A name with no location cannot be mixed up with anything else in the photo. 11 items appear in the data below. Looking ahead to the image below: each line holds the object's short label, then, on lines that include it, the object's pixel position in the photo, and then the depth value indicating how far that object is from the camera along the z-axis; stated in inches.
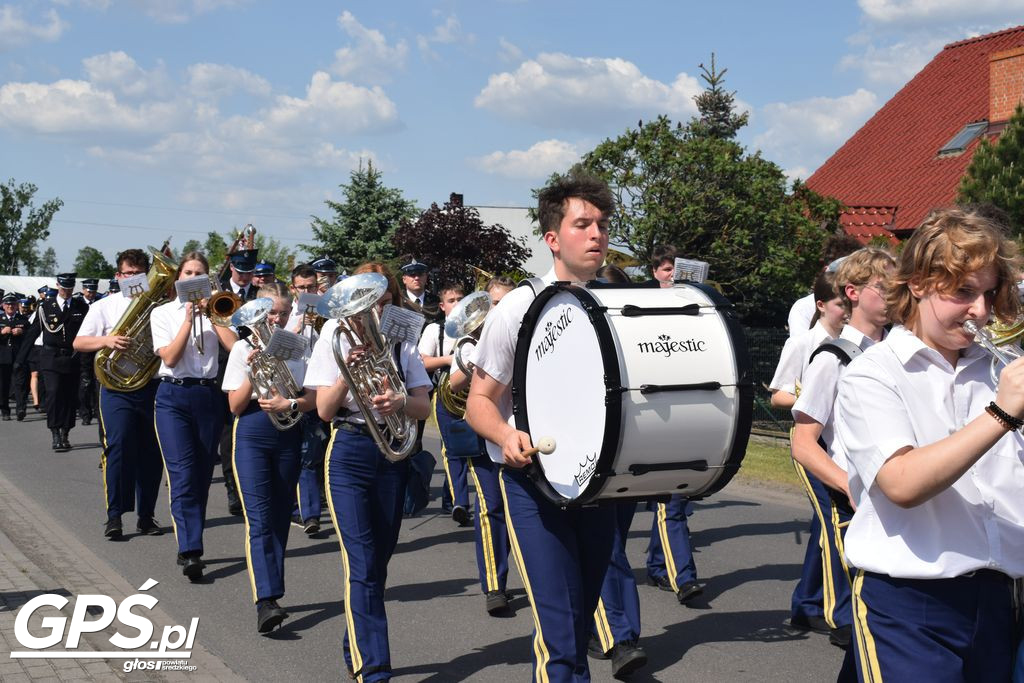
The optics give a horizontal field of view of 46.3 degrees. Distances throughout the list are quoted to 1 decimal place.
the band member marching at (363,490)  209.5
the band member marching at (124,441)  359.3
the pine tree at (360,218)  1656.0
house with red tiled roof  1036.6
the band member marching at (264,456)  258.2
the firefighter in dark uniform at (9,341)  788.0
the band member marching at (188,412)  311.0
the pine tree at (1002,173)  597.6
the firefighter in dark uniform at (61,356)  599.5
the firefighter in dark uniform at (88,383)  644.3
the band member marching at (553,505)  159.6
